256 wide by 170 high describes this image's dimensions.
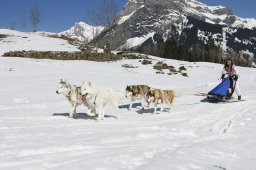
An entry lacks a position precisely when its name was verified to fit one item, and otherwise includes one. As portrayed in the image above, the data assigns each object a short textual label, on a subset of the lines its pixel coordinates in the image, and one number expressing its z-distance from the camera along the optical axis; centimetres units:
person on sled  1064
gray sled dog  736
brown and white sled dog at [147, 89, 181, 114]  861
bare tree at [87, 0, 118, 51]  4588
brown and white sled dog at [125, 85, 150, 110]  911
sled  1030
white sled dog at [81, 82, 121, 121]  691
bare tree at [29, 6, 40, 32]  5317
